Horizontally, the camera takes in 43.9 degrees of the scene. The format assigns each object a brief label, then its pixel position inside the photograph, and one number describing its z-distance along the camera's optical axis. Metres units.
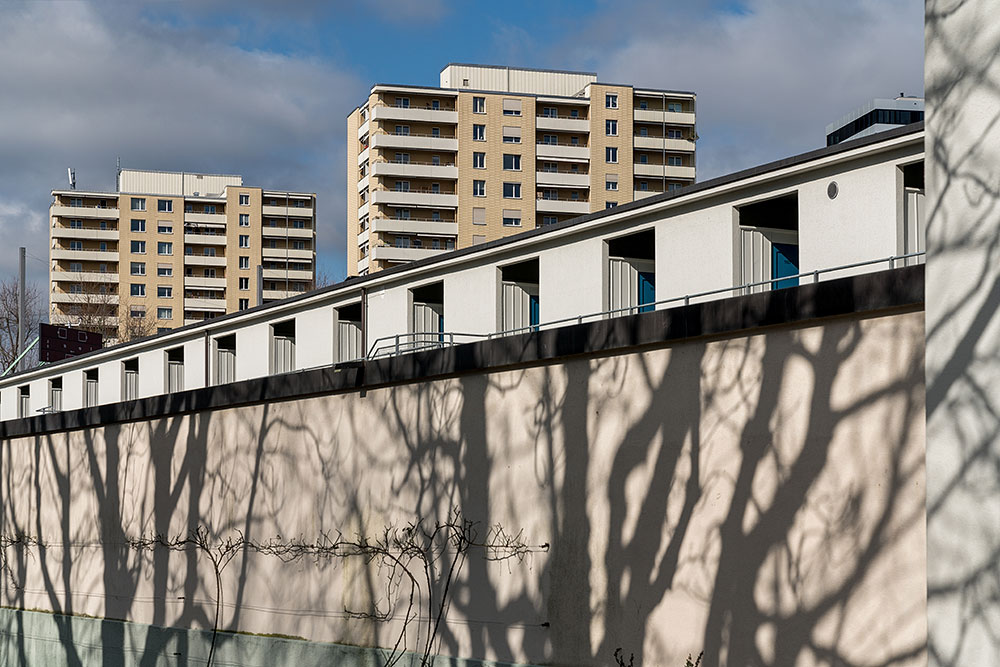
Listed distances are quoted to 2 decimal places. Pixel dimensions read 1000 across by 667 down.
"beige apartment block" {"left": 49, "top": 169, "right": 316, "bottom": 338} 116.88
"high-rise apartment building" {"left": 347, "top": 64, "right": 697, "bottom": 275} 92.50
